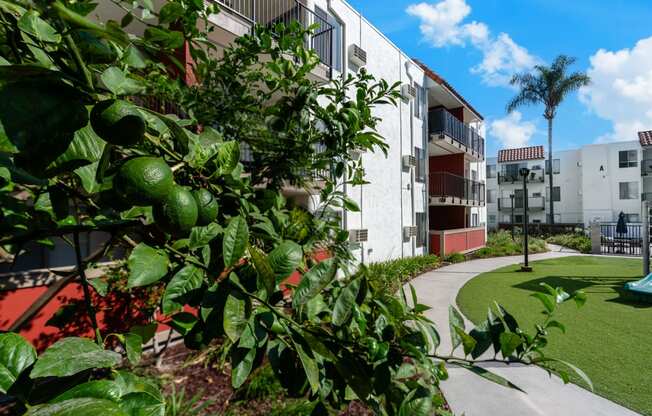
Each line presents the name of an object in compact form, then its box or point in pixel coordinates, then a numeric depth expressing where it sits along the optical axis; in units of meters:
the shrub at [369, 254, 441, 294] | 10.30
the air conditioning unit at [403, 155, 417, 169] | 14.35
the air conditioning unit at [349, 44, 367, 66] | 11.33
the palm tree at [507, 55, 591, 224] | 28.42
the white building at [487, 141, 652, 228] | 35.12
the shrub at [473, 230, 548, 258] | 18.45
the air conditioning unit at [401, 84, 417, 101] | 14.39
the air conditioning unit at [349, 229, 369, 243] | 10.71
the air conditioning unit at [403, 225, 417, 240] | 14.20
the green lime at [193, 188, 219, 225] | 0.82
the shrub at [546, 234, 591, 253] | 20.35
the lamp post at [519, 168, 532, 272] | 12.71
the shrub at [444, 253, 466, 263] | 15.95
